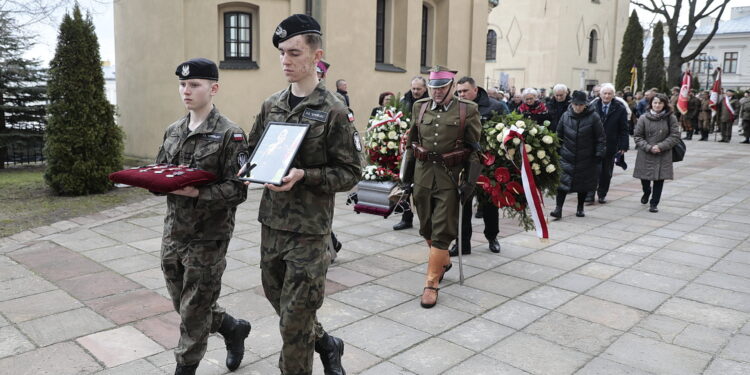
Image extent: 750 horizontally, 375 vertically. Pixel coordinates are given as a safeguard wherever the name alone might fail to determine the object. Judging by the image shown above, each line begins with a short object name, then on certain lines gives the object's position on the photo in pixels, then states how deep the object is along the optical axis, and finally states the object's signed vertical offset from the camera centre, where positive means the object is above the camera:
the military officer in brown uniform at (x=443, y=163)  5.69 -0.50
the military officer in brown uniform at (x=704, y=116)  25.19 -0.03
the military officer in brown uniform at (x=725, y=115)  24.25 +0.02
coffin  7.17 -1.06
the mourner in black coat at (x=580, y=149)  9.67 -0.57
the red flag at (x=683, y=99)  22.02 +0.57
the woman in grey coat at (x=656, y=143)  10.45 -0.48
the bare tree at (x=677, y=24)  36.44 +5.44
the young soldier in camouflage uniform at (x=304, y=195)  3.23 -0.47
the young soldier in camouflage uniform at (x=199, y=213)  3.50 -0.62
